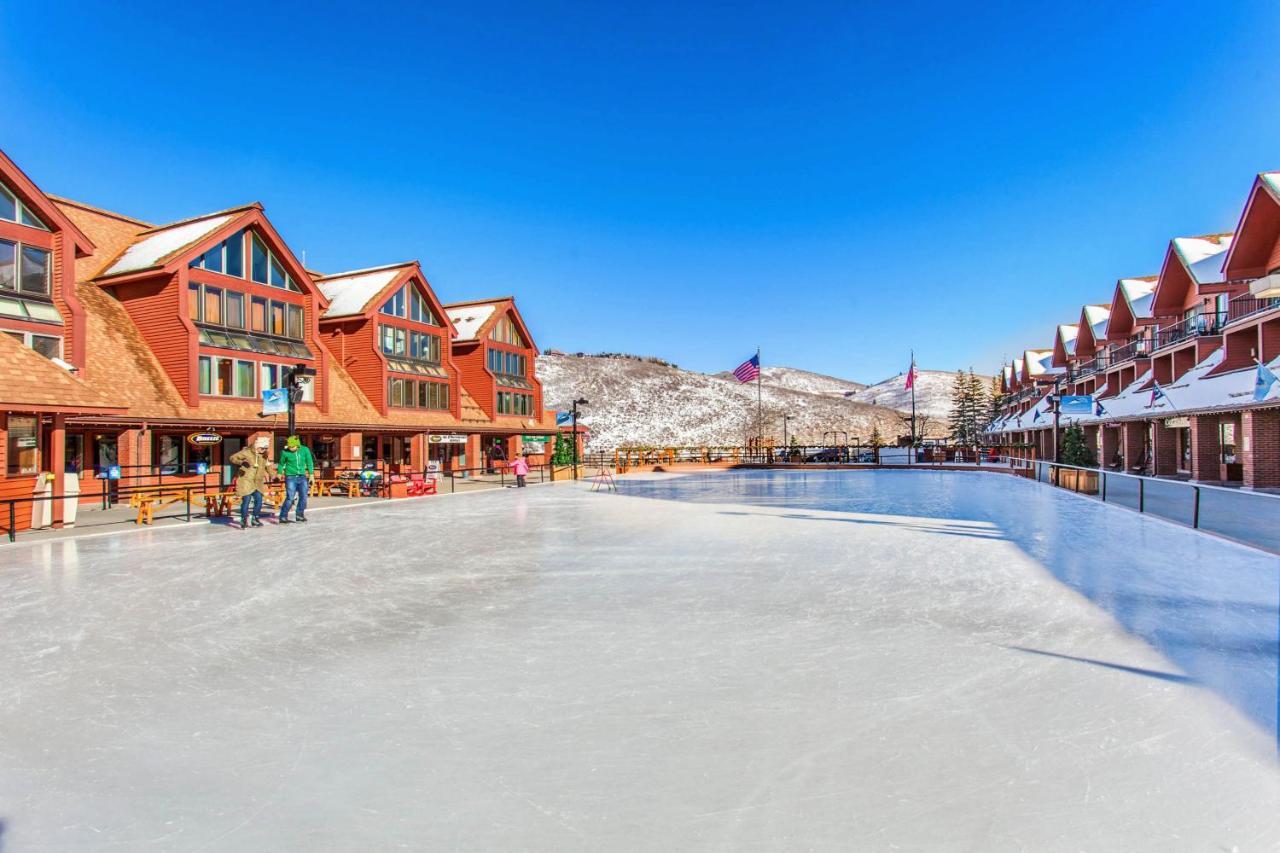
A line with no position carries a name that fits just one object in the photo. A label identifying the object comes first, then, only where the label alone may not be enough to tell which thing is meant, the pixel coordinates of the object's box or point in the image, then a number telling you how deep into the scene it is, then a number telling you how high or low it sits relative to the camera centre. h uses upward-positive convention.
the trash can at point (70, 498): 14.45 -1.00
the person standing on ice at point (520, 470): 26.08 -1.00
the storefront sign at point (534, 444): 40.25 -0.06
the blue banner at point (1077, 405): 26.53 +1.18
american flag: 38.28 +3.88
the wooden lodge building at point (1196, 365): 20.88 +2.91
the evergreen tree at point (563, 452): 40.91 -0.56
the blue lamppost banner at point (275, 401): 18.05 +1.17
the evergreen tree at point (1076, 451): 27.97 -0.60
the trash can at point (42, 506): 13.86 -1.12
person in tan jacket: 13.65 -0.60
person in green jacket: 14.49 -0.53
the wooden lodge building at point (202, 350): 17.92 +3.35
